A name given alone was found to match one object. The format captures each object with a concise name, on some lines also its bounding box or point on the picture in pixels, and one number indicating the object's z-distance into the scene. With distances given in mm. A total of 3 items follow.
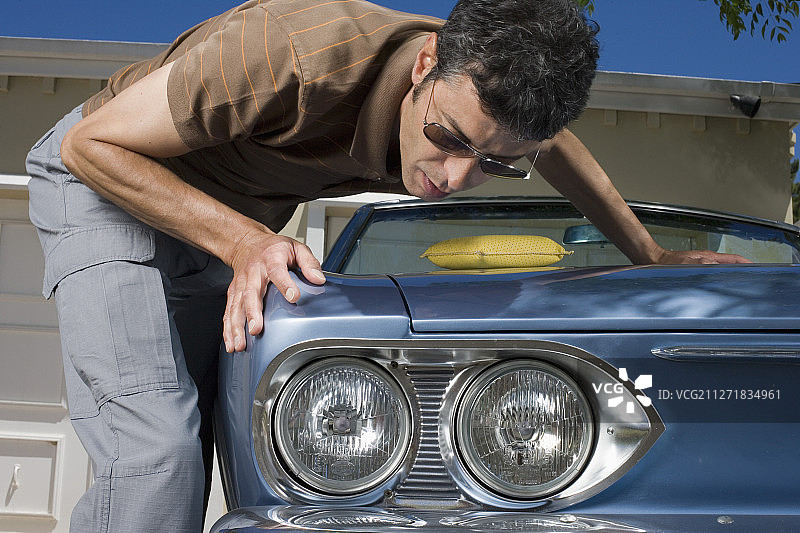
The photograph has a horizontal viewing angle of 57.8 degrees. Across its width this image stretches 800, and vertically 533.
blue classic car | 1042
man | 1283
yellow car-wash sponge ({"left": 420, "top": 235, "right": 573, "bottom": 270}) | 1650
